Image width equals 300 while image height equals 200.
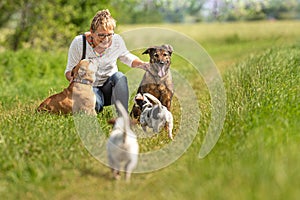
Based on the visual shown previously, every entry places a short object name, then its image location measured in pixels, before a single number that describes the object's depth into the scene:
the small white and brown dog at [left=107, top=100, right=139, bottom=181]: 9.17
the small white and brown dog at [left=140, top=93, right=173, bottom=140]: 12.89
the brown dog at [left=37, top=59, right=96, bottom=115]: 13.65
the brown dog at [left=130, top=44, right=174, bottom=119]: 14.23
